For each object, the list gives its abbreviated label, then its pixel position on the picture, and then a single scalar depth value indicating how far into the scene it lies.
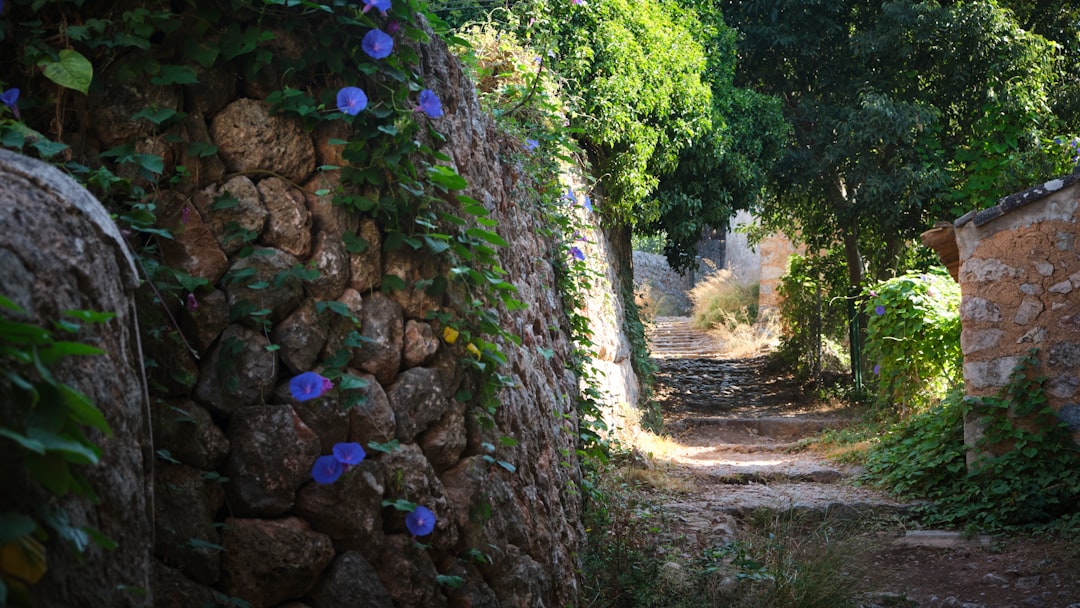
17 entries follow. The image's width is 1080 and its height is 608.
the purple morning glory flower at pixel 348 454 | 2.08
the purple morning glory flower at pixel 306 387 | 2.07
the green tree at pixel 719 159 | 9.48
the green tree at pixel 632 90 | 7.63
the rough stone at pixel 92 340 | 1.30
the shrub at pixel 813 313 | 12.27
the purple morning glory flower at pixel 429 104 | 2.43
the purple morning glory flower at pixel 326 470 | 2.07
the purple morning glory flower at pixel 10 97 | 1.93
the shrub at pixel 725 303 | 17.14
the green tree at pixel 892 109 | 10.00
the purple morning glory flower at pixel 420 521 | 2.22
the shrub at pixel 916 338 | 7.64
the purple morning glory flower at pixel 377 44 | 2.28
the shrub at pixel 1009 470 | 5.07
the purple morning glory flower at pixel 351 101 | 2.26
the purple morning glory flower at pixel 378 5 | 2.22
